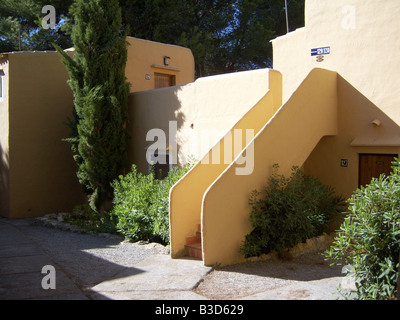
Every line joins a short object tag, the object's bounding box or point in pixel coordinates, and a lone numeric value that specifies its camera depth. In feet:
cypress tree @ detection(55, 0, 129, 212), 36.73
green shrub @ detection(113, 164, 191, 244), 28.19
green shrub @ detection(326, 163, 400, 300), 16.52
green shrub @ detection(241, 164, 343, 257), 24.56
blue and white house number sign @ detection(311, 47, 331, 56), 30.29
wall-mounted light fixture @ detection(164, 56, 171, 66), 47.60
